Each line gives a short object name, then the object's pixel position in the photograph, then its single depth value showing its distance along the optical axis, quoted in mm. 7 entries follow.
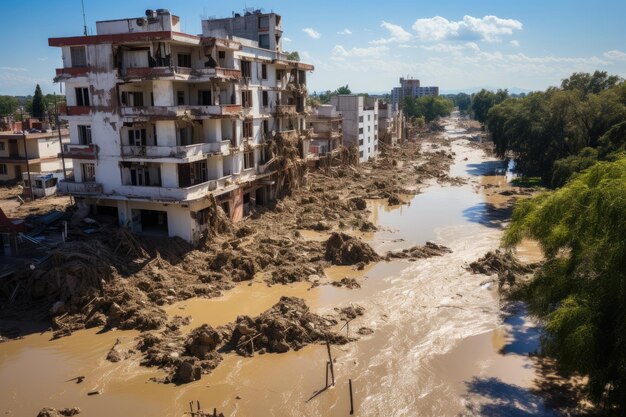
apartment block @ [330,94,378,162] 75125
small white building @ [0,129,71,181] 51500
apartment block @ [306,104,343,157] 67188
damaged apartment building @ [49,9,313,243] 31766
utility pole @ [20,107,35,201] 46328
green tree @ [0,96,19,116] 111069
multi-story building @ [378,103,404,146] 94819
